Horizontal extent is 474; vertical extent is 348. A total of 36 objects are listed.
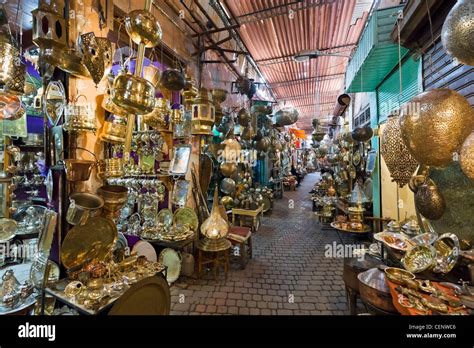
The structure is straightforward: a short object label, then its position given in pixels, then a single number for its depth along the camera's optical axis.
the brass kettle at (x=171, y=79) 2.18
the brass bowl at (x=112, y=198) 1.62
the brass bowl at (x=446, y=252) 1.49
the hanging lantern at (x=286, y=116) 4.90
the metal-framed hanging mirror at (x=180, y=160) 2.76
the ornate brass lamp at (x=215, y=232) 2.94
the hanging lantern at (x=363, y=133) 3.46
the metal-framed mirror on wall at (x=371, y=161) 4.37
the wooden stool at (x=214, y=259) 2.98
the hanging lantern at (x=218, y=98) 3.30
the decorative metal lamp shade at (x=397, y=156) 1.65
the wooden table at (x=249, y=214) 5.01
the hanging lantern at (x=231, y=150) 3.71
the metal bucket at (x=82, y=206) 1.38
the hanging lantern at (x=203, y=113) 2.73
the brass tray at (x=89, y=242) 1.52
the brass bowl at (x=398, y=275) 1.45
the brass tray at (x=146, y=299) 1.34
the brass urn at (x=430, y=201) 1.50
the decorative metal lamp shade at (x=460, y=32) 0.89
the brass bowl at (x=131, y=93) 1.43
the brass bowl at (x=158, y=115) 2.22
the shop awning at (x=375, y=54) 2.57
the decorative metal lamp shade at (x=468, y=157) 1.07
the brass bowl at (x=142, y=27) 1.53
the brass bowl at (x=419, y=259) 1.53
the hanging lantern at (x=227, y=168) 3.72
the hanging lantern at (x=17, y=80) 1.19
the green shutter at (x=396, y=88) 2.76
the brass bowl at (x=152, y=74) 2.27
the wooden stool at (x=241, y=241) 3.34
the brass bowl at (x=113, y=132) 1.73
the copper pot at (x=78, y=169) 1.44
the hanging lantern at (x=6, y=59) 1.13
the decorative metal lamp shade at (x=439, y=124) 1.10
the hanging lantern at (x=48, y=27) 1.31
